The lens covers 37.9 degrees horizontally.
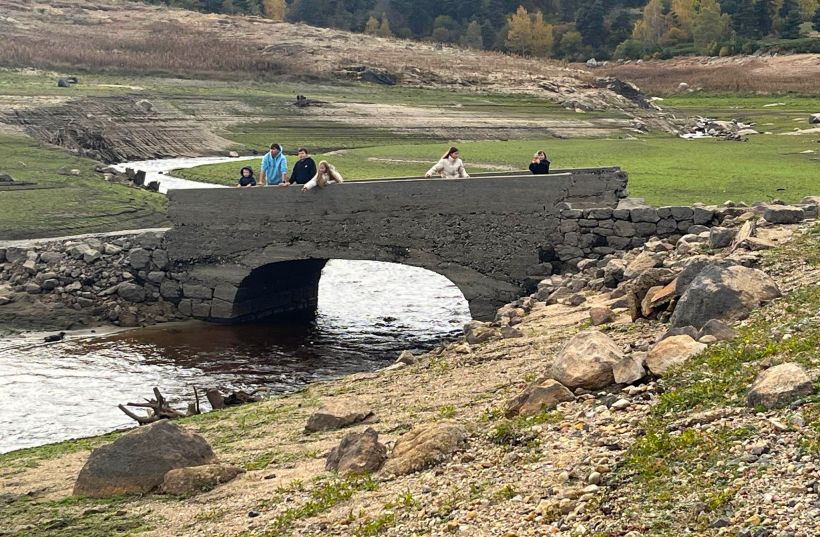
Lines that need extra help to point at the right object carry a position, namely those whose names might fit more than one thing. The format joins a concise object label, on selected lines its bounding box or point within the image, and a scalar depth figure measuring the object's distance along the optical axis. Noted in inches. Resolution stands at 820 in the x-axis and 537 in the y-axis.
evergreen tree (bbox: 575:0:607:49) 4813.0
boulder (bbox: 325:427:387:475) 458.0
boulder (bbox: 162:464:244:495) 495.2
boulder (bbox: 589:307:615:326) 655.8
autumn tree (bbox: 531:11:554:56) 4616.1
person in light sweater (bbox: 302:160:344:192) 1059.3
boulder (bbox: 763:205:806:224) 761.6
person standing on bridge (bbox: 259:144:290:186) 1112.8
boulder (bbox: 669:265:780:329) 519.8
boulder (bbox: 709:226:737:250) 774.5
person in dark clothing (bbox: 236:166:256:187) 1145.4
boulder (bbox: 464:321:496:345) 745.6
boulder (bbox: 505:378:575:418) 464.8
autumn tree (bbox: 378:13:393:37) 4702.3
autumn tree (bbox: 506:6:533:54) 4630.9
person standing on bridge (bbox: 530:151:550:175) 1032.8
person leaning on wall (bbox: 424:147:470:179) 1023.6
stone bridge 981.8
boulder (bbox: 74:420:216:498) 505.0
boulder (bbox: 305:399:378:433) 573.0
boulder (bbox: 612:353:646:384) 457.7
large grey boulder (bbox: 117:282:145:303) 1181.7
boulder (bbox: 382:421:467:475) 442.9
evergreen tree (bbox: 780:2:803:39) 4125.0
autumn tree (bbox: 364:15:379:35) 4739.2
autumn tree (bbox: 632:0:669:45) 4746.6
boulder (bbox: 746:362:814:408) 381.7
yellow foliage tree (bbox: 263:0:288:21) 4685.0
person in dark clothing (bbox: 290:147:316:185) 1096.2
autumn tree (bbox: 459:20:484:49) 4771.2
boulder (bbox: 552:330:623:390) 466.9
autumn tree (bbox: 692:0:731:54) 4266.7
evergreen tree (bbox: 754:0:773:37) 4362.7
